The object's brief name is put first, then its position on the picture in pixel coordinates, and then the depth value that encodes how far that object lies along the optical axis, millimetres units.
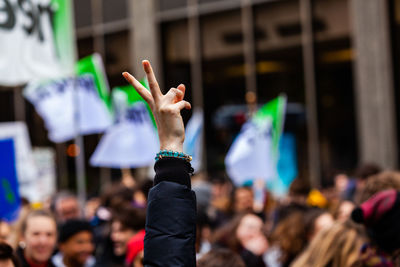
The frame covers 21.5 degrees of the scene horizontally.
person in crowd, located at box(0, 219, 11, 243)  7873
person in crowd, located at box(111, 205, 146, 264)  8322
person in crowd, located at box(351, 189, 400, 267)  5044
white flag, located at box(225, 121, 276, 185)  15397
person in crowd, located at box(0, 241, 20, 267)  5166
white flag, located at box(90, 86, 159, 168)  16657
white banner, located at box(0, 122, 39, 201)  11219
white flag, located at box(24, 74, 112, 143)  15859
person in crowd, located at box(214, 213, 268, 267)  8603
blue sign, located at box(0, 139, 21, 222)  8971
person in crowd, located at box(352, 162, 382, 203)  13110
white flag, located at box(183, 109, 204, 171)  17637
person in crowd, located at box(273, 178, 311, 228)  10916
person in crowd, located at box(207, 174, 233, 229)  13119
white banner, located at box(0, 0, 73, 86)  9757
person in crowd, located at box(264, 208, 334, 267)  9009
